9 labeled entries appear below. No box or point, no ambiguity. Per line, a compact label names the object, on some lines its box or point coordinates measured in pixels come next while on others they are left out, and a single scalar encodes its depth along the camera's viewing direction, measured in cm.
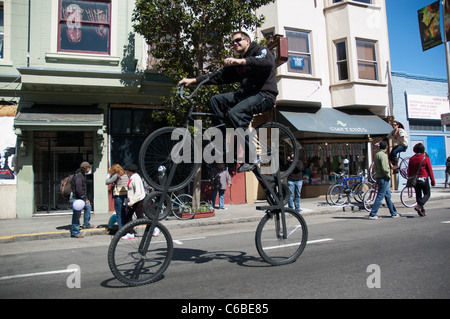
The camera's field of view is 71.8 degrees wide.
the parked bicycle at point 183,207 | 1012
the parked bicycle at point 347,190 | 1198
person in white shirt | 777
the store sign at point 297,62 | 1447
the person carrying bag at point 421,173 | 877
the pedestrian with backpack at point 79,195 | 809
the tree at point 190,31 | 993
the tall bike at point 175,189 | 372
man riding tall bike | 402
